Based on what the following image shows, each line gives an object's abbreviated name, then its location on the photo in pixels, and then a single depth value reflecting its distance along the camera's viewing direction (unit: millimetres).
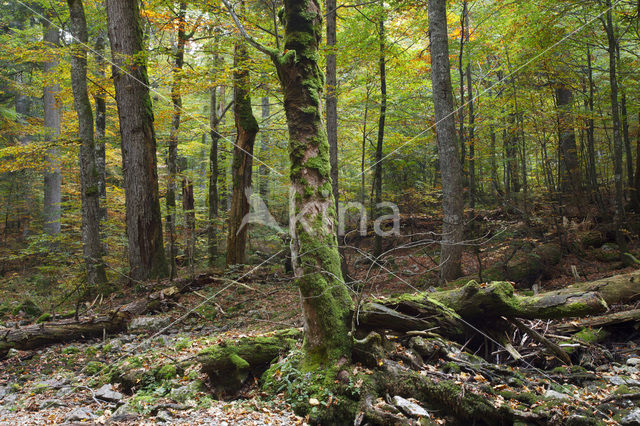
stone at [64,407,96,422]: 3258
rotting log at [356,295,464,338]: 3555
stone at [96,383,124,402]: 3641
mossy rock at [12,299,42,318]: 6867
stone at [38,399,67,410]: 3629
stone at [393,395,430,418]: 2904
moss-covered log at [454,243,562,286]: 6781
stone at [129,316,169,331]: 5999
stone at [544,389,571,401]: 2926
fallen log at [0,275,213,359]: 5152
